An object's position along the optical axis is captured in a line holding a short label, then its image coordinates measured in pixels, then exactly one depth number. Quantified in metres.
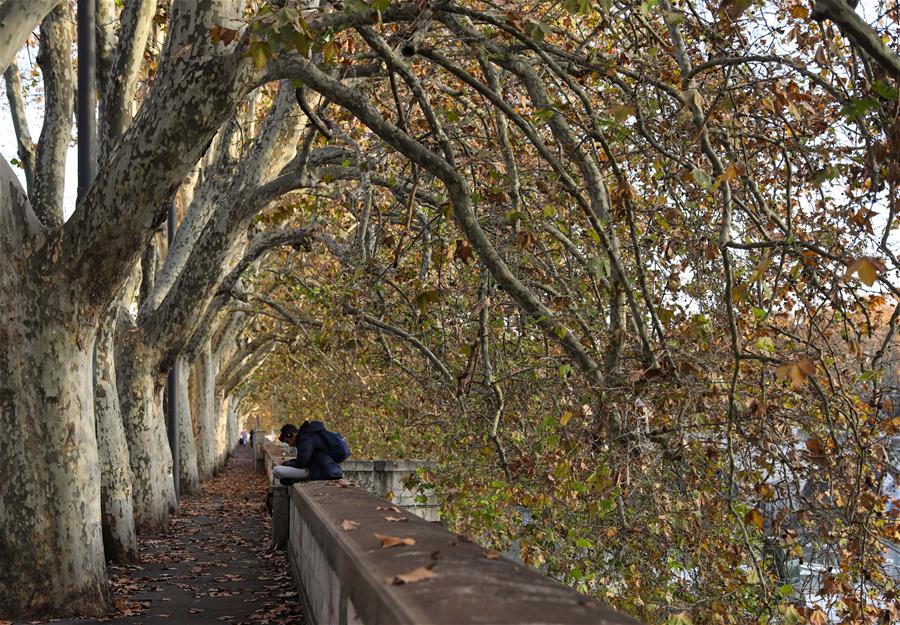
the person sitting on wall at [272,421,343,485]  11.86
